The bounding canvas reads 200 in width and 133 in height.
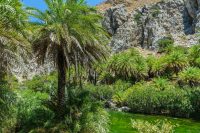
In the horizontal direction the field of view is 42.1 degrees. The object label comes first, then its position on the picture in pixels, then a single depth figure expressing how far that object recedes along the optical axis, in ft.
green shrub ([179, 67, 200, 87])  193.63
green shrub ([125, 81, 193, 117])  153.09
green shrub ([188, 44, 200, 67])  215.17
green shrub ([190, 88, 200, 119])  149.01
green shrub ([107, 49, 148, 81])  217.90
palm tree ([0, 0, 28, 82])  63.21
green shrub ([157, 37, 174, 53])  282.22
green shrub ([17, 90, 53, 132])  70.36
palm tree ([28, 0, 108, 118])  69.97
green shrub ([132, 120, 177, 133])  45.99
